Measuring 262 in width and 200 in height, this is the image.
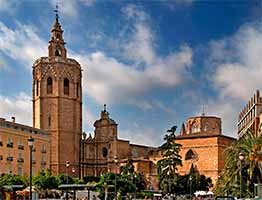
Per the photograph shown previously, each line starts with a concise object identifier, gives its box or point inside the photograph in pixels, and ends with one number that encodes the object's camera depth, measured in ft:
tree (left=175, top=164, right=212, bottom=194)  207.98
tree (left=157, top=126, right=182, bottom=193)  198.68
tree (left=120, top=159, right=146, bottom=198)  208.76
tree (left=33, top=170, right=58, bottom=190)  160.92
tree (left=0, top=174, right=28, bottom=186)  152.29
